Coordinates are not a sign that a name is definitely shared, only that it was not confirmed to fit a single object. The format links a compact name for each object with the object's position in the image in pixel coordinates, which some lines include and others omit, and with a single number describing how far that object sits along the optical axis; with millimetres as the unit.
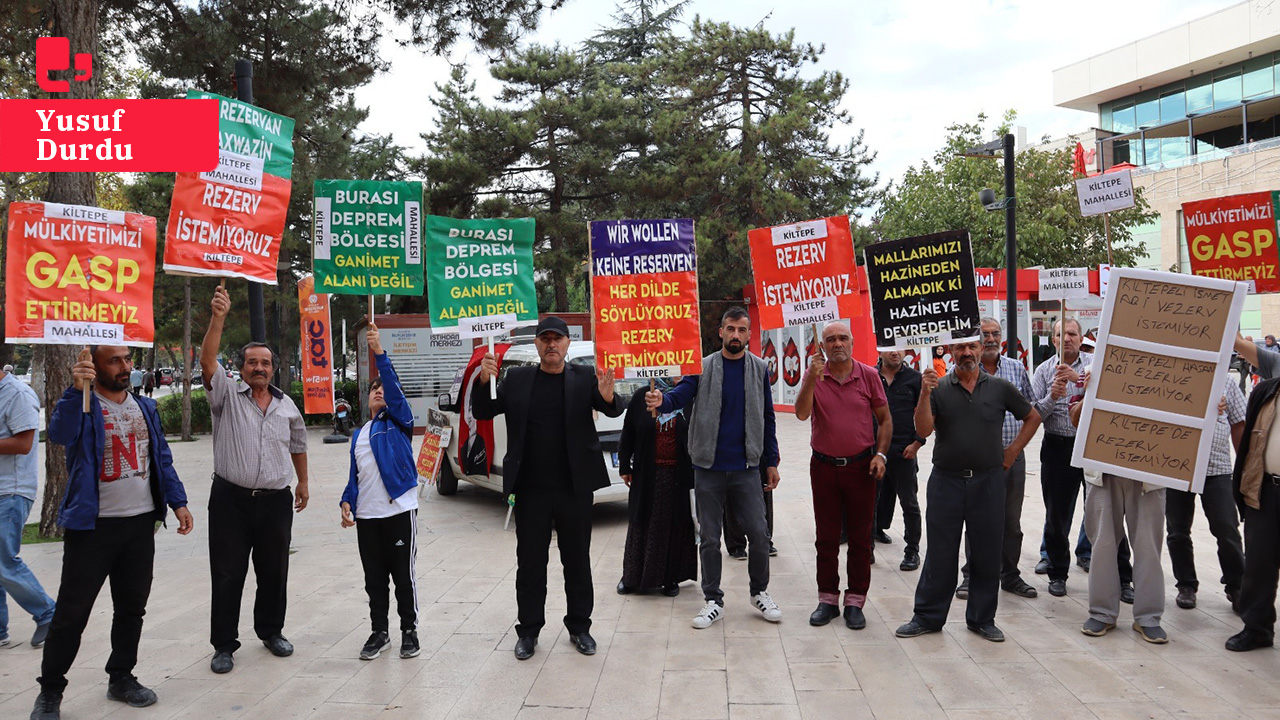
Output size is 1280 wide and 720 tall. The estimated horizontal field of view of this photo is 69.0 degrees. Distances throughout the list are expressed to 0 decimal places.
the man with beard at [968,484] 5988
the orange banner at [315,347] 12164
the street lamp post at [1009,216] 14172
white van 10180
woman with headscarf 7254
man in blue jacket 4785
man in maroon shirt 6273
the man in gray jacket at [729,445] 6387
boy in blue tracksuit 5820
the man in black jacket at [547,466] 5734
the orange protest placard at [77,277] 5207
